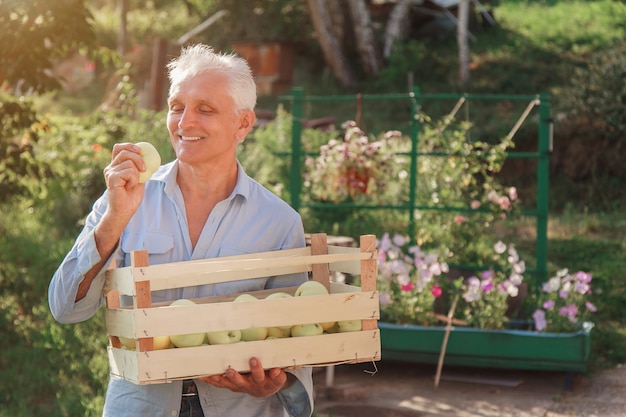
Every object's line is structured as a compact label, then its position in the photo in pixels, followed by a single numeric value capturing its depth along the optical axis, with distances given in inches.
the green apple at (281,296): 92.5
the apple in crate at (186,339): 88.7
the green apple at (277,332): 92.3
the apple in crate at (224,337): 89.7
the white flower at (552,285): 238.7
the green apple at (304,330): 92.7
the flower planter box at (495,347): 229.1
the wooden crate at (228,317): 87.4
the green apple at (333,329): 96.1
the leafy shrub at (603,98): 431.5
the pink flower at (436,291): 233.9
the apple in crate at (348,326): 95.3
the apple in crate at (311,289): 94.9
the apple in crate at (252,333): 90.8
